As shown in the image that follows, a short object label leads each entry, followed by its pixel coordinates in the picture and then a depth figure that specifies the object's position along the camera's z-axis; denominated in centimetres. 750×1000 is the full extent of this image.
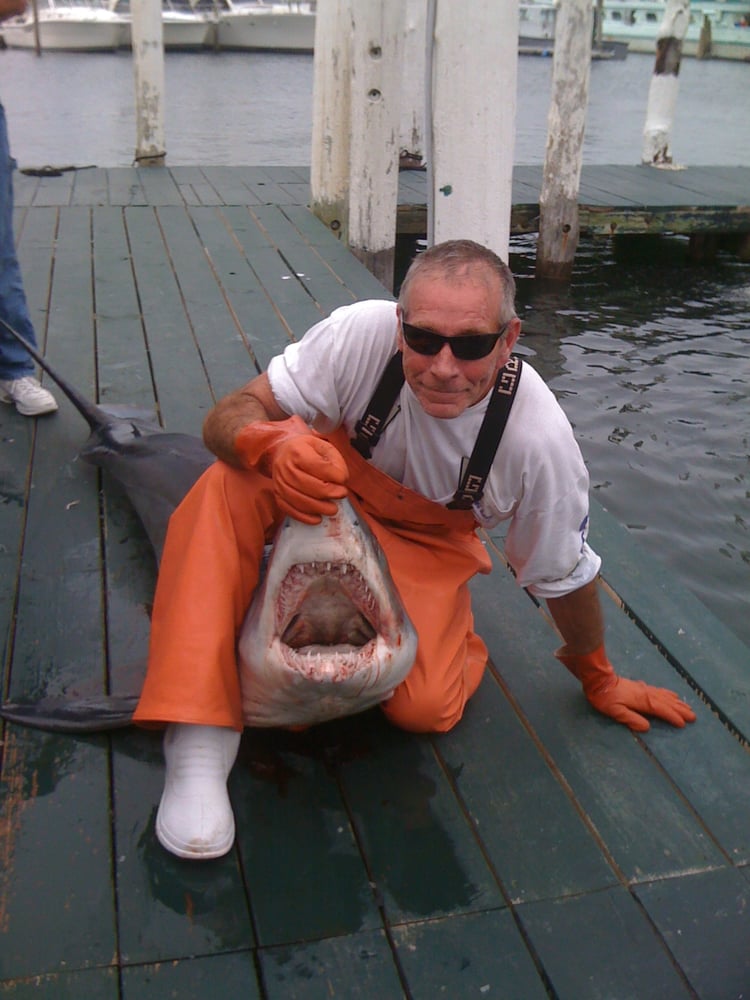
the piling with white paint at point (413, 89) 917
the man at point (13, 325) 364
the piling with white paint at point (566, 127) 766
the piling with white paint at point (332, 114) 649
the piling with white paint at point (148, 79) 832
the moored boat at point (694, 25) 5659
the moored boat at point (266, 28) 4516
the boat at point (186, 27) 4347
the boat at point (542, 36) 5166
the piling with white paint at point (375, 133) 584
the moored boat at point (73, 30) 3934
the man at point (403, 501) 197
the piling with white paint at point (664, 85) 928
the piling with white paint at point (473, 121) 362
